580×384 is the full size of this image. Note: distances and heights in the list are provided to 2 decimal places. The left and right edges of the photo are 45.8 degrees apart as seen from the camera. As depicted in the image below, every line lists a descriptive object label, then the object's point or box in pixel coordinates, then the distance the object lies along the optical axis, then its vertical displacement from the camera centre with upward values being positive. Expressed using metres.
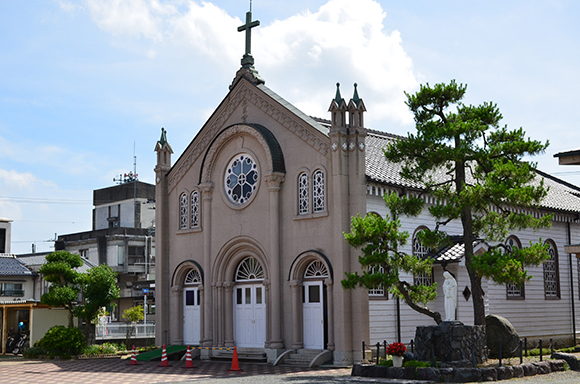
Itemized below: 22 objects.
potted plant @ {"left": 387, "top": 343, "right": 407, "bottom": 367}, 19.62 -2.41
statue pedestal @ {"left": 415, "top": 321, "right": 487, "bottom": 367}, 19.72 -2.22
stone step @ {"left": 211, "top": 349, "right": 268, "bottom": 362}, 26.59 -3.37
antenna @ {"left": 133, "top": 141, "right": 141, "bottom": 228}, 67.19 +6.49
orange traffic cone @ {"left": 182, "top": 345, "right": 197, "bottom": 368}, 25.84 -3.39
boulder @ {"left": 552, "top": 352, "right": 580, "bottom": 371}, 20.95 -2.88
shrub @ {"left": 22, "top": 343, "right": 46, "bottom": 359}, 31.98 -3.67
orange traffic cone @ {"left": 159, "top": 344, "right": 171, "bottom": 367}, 26.66 -3.45
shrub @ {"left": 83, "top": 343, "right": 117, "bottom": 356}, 31.62 -3.60
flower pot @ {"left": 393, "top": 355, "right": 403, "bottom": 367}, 19.69 -2.67
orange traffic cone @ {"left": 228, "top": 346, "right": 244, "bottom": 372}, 23.97 -3.30
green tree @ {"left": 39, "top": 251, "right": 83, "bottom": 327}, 31.66 -0.26
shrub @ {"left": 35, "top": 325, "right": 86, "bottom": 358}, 30.98 -3.14
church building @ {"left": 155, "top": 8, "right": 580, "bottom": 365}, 24.78 +1.39
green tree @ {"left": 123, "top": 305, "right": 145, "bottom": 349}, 42.25 -2.64
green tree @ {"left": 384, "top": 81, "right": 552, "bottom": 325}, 20.24 +3.02
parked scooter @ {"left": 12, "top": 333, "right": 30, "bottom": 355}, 35.41 -3.68
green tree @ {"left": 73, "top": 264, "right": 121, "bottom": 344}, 31.75 -0.84
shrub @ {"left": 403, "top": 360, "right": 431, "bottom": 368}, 19.30 -2.72
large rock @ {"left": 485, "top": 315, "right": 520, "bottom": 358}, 22.48 -2.36
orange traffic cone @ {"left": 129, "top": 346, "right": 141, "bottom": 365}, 27.50 -3.52
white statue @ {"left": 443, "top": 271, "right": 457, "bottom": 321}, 20.81 -0.86
